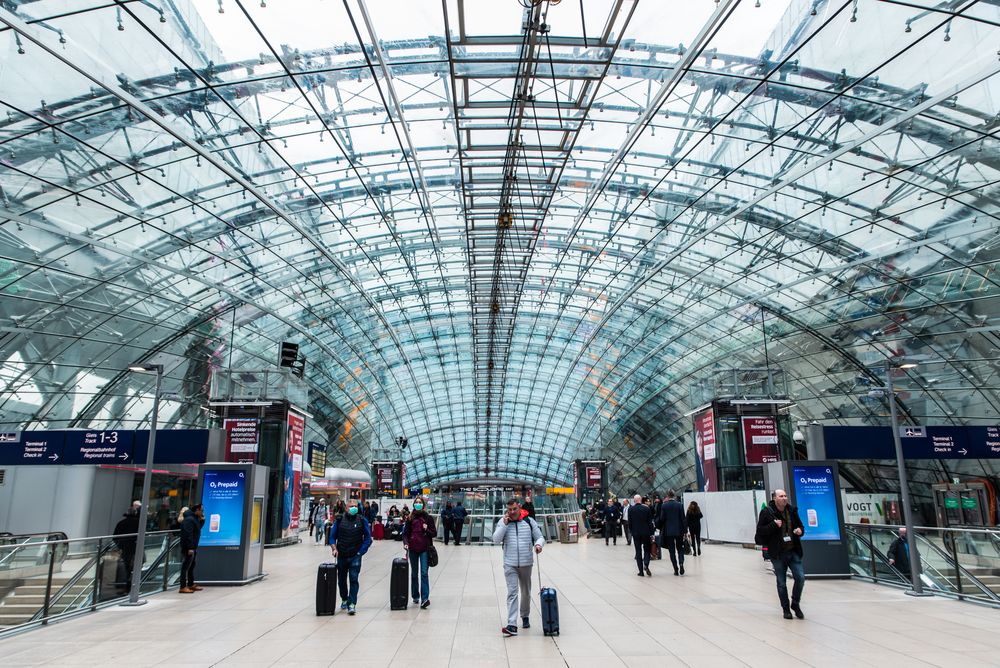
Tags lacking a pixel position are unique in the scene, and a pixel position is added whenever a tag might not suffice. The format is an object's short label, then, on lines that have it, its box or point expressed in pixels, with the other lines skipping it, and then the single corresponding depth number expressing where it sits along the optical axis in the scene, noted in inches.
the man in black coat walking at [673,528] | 612.2
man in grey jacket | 351.3
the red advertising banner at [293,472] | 1079.6
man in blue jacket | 421.4
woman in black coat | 737.6
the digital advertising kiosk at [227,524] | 557.0
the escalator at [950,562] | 432.8
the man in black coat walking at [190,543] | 515.4
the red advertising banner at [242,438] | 1020.5
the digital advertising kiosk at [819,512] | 562.6
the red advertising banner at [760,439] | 1032.2
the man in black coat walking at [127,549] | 477.1
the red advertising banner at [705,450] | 1063.0
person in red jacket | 438.3
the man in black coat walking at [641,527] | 591.5
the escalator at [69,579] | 375.9
